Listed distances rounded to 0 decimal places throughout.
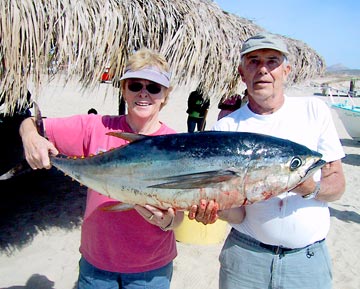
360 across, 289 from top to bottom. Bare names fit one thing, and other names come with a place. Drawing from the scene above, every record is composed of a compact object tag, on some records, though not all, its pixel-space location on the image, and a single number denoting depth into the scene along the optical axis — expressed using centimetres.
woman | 184
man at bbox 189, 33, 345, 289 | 179
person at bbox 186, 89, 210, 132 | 907
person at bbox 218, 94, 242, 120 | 675
